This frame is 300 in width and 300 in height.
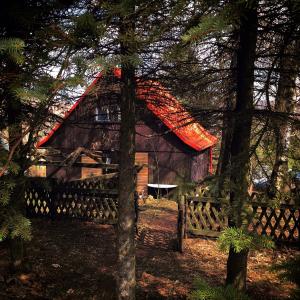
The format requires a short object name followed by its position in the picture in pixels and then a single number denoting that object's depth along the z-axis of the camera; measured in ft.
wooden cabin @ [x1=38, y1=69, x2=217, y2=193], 64.54
